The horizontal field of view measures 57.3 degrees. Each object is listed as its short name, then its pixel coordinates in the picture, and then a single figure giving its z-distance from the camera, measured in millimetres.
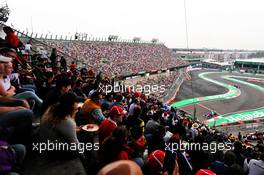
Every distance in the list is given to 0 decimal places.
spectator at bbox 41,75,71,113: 4383
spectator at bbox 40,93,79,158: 3221
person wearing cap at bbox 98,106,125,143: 3912
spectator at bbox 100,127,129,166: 2887
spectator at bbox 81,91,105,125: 4626
